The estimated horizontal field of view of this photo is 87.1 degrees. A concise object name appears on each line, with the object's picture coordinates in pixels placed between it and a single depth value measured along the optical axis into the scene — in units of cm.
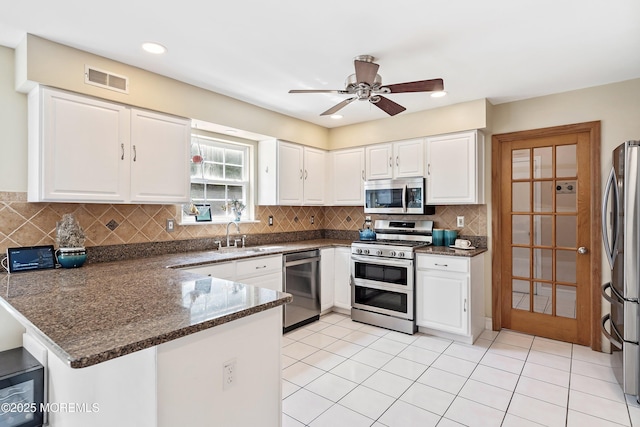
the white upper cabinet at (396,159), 388
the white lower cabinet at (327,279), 404
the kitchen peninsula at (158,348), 116
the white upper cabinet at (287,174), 400
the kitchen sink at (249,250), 337
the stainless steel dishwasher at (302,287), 360
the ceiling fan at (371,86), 225
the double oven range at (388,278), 359
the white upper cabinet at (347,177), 438
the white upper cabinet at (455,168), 351
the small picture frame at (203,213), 356
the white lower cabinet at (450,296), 330
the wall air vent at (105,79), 243
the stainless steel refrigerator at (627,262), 228
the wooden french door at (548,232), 324
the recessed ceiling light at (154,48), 232
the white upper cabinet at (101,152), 226
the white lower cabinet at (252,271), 289
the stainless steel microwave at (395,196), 388
